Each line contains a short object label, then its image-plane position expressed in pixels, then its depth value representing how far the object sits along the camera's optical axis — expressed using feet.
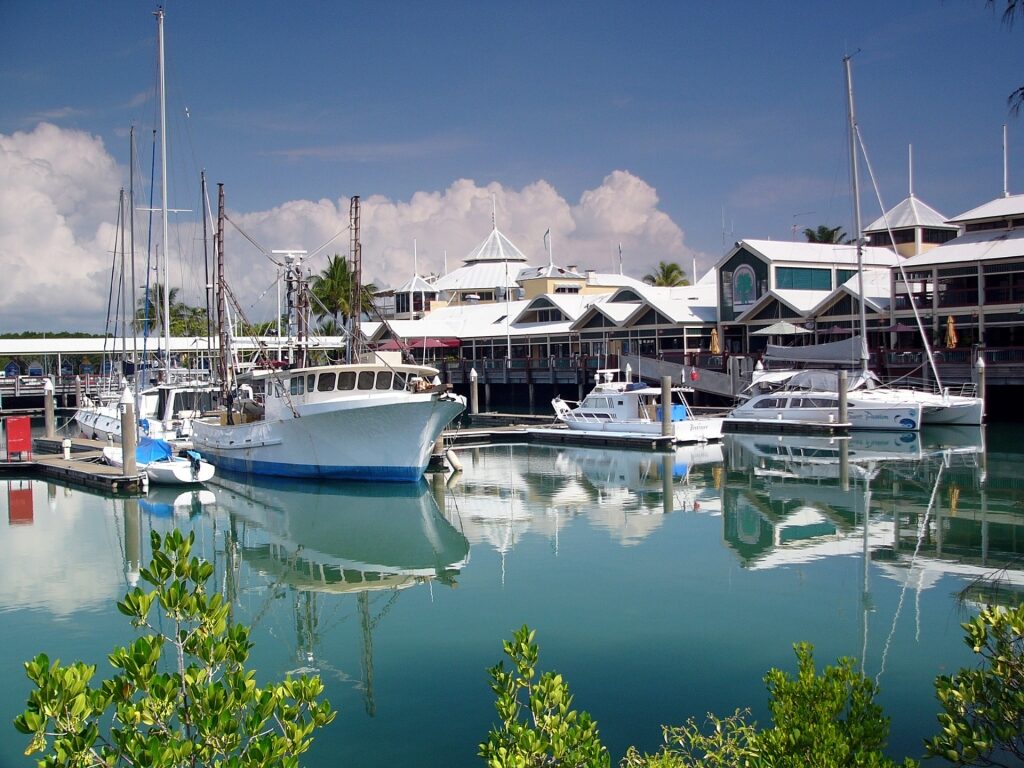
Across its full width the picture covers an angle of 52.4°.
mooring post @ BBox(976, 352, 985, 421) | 136.56
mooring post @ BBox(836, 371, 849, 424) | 132.28
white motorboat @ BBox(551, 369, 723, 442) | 128.77
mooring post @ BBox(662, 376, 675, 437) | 127.03
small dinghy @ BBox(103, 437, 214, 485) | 103.50
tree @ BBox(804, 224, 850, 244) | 284.41
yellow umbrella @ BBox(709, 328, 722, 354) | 175.22
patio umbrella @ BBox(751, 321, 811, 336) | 168.30
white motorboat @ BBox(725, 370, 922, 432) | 133.80
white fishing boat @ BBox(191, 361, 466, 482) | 100.22
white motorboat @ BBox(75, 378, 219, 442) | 135.64
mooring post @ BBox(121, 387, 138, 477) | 96.27
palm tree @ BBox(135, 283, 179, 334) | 255.31
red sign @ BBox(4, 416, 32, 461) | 120.06
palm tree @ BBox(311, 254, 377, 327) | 255.29
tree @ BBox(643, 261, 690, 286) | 301.22
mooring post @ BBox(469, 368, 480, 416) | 161.17
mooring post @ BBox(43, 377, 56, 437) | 147.43
